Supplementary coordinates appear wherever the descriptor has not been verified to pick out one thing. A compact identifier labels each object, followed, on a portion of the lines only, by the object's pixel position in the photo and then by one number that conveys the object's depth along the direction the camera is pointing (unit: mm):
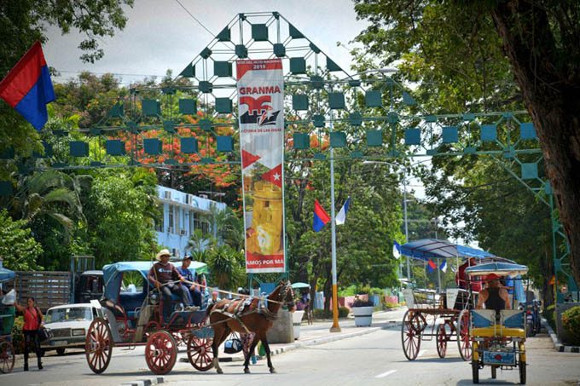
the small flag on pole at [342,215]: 46562
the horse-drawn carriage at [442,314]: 24281
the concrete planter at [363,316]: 53219
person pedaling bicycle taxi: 20312
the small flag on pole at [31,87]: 20797
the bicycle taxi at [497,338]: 18141
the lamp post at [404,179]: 48309
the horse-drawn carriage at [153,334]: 20578
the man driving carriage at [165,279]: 21328
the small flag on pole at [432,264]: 49250
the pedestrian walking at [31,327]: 24422
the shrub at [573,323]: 28719
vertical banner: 29719
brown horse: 21203
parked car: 31812
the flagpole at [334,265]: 44719
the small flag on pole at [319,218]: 44428
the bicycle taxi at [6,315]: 28130
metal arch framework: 31625
